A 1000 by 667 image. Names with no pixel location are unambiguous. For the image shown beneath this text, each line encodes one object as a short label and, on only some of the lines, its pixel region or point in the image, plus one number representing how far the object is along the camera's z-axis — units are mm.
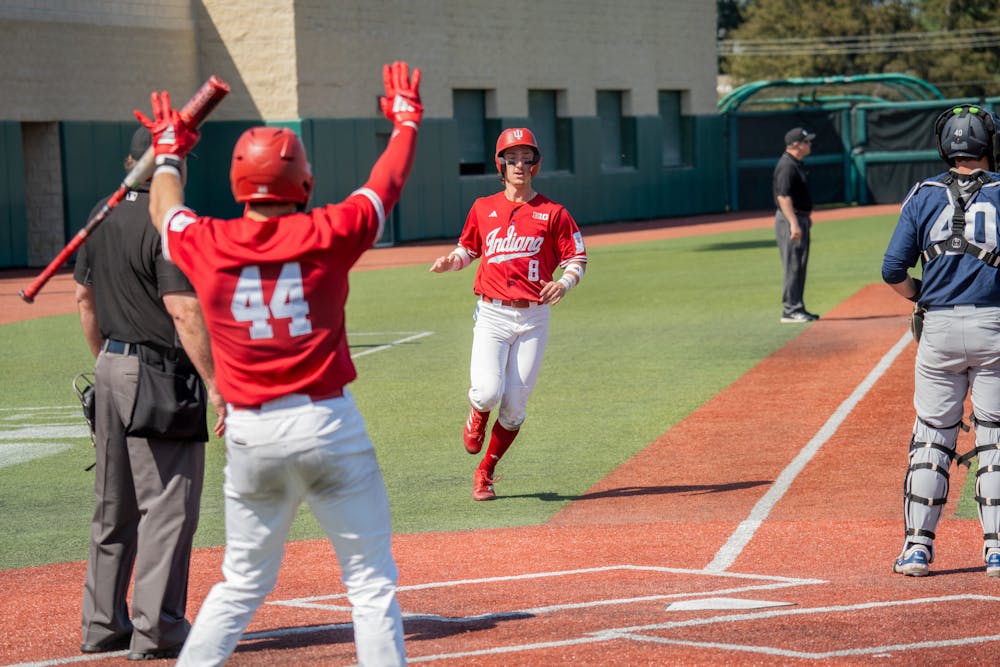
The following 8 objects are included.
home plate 13141
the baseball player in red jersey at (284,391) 9383
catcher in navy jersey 14258
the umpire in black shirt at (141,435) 12164
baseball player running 18594
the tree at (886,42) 160625
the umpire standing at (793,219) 35031
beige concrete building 60594
